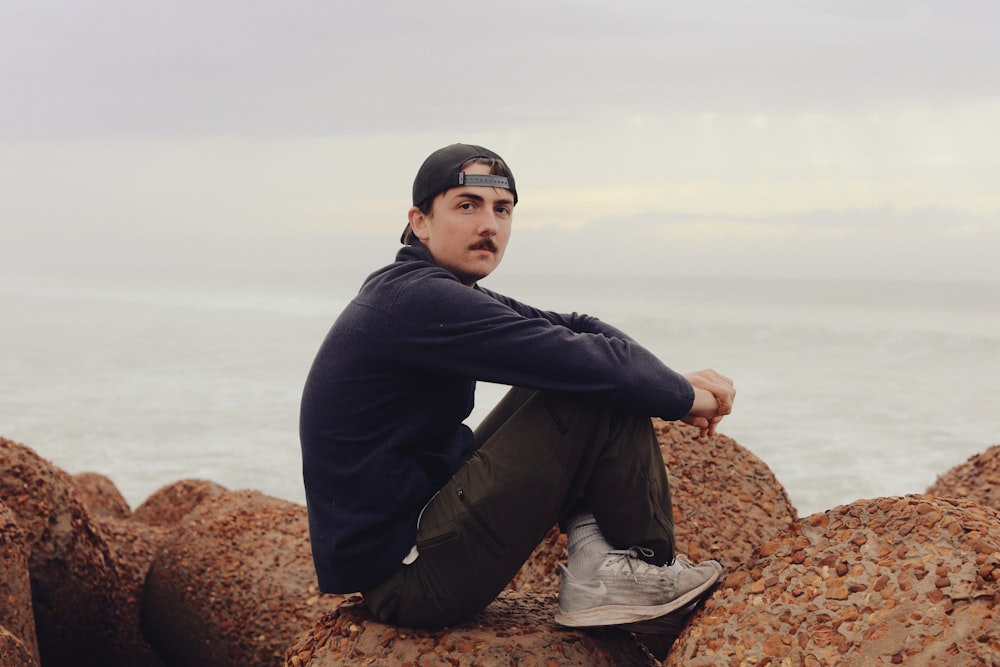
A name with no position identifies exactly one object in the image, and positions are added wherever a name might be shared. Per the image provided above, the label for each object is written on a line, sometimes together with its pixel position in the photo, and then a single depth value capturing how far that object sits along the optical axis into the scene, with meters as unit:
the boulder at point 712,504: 4.05
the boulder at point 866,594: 2.55
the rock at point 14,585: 4.40
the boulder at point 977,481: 5.39
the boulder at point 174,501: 7.57
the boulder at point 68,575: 5.09
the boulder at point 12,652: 3.77
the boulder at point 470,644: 3.04
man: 2.95
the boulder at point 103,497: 7.71
